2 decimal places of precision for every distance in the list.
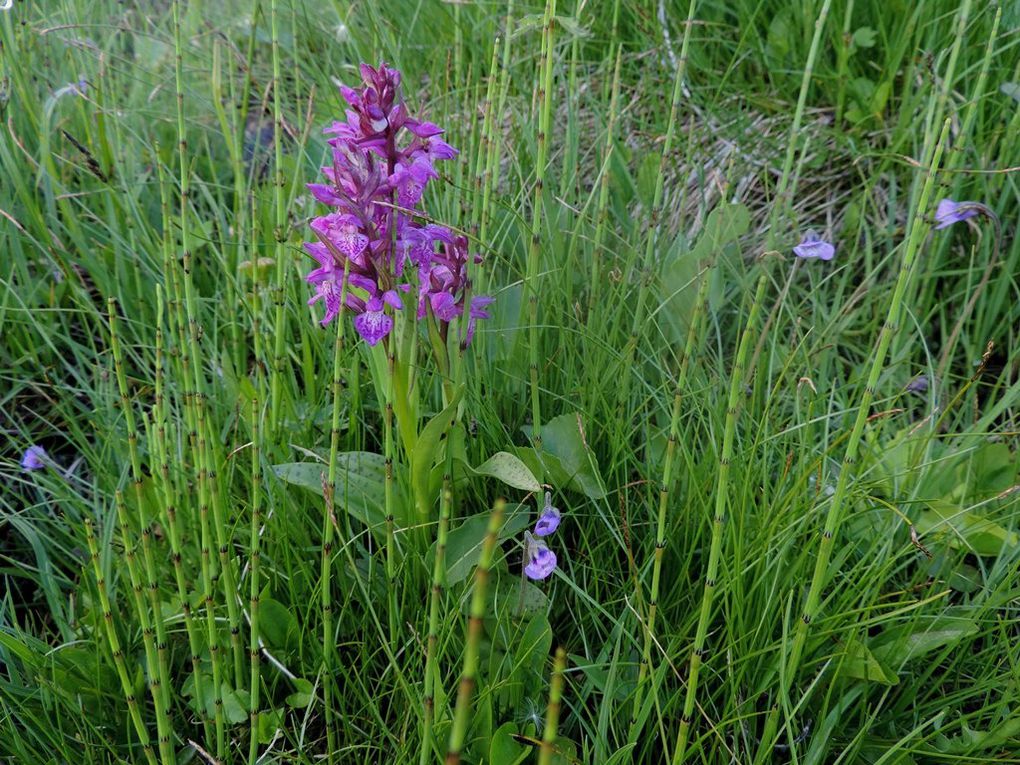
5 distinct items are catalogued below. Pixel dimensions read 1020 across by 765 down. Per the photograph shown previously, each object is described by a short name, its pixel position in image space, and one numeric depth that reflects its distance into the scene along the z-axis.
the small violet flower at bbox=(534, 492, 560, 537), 0.41
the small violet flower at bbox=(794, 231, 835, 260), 0.49
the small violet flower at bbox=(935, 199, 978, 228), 0.53
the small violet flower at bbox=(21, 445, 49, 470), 0.50
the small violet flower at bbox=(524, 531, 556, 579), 0.40
